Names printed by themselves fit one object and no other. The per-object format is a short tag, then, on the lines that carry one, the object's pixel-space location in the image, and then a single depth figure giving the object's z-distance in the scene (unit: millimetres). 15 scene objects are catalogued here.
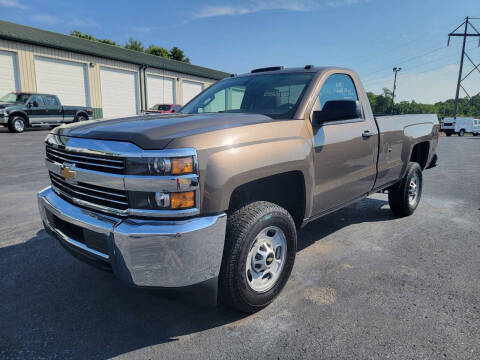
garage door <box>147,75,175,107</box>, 28391
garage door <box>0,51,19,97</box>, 19344
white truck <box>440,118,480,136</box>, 34812
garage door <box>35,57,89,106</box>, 21219
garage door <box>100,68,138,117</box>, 24914
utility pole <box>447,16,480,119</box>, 38469
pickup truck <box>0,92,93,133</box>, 15859
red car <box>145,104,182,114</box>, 21016
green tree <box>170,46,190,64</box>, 53188
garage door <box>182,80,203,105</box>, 31828
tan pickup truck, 1987
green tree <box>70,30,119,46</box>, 45062
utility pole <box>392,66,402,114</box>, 57122
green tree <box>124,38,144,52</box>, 53800
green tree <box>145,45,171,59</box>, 51562
